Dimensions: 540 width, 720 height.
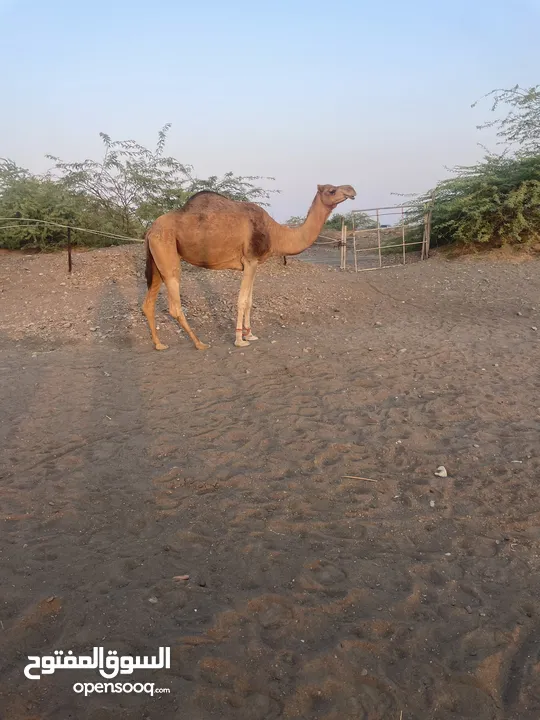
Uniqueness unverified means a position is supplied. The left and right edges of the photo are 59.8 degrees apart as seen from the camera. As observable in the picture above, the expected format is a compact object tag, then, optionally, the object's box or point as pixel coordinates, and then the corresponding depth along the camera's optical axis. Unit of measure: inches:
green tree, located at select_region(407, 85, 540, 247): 553.0
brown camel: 260.1
